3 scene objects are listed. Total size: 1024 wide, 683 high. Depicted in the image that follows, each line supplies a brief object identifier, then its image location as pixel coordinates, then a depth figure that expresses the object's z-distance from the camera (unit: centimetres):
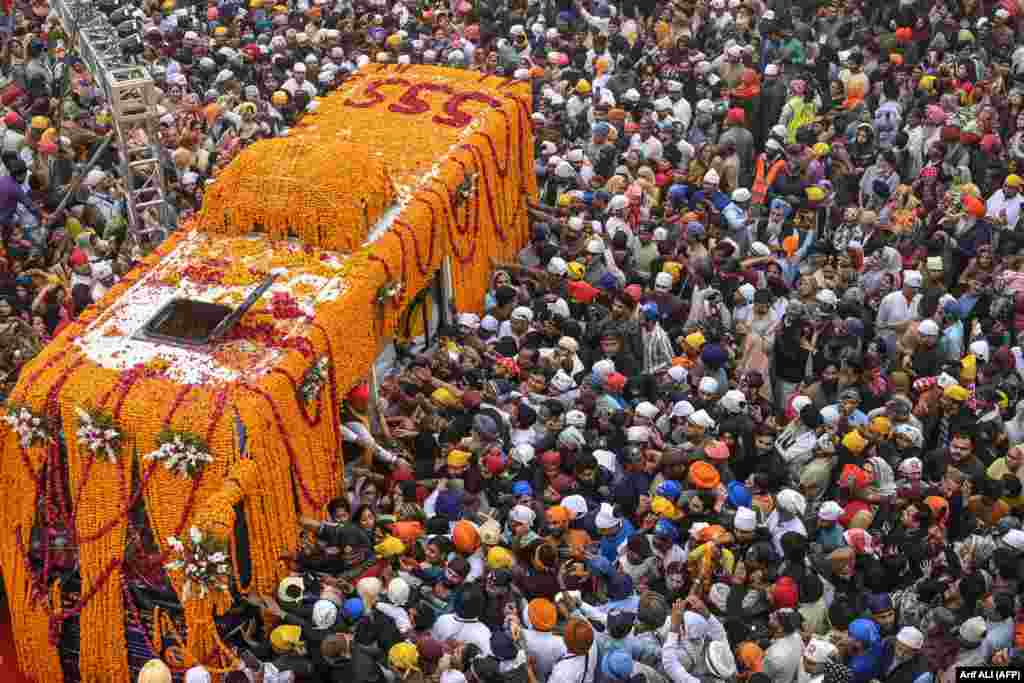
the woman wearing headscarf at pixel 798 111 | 1811
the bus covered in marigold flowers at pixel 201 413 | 1036
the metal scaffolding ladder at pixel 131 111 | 1429
